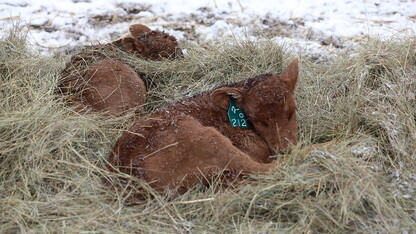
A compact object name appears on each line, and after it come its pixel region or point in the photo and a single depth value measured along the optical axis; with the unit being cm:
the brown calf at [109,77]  1323
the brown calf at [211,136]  1009
